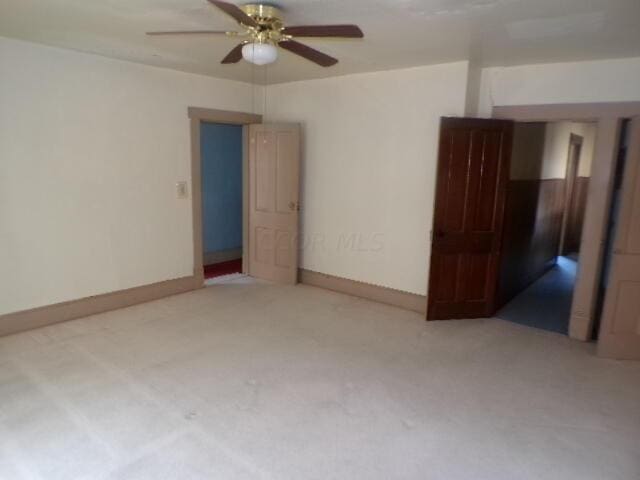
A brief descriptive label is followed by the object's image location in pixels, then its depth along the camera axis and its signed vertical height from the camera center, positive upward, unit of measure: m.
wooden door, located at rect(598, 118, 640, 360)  3.41 -0.79
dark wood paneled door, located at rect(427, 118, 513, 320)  4.07 -0.39
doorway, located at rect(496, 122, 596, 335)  4.66 -0.55
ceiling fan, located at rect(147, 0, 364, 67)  2.35 +0.78
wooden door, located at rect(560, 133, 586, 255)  6.66 -0.43
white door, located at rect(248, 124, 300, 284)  5.23 -0.39
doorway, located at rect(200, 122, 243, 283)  6.30 -0.46
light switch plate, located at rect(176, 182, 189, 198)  4.86 -0.27
